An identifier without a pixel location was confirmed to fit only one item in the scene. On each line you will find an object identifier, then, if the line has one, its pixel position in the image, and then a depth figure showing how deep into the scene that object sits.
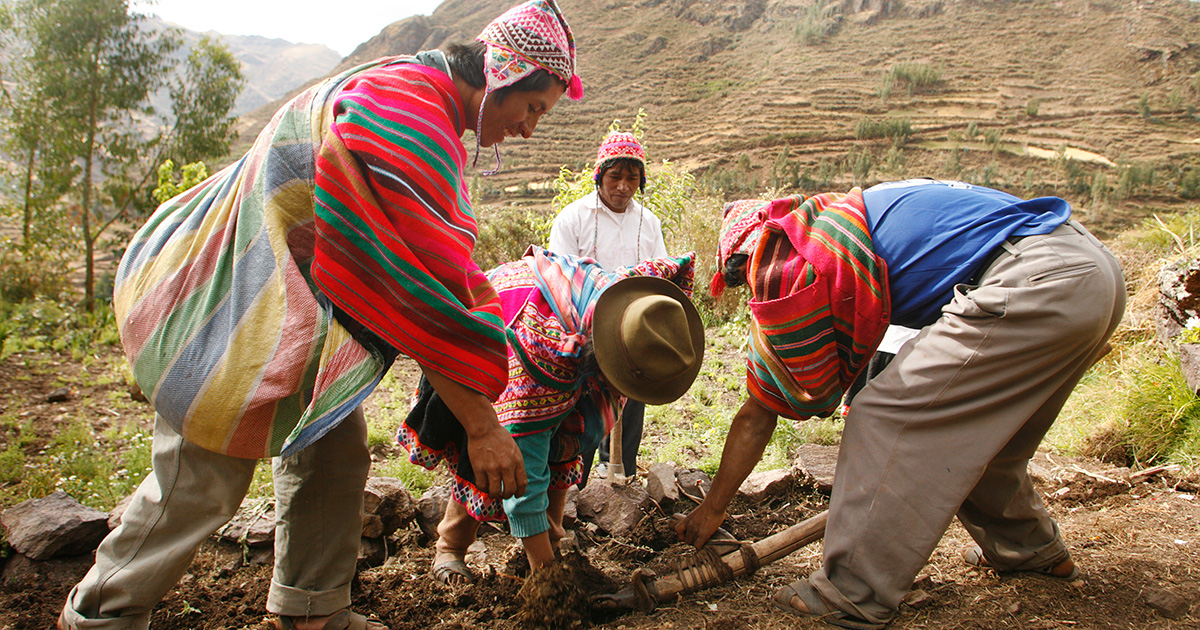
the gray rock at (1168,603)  1.90
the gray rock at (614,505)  2.82
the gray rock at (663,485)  3.03
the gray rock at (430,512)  2.81
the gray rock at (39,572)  2.17
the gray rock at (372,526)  2.54
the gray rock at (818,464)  3.23
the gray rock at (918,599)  2.07
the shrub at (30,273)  9.14
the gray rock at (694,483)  3.07
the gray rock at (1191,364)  3.44
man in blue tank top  1.76
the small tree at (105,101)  12.09
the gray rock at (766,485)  3.17
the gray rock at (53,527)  2.22
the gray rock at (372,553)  2.54
